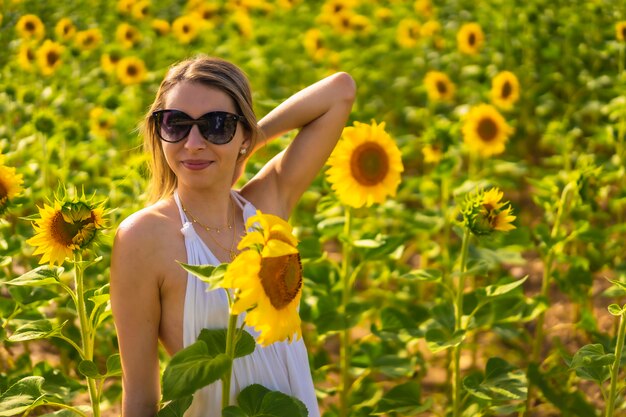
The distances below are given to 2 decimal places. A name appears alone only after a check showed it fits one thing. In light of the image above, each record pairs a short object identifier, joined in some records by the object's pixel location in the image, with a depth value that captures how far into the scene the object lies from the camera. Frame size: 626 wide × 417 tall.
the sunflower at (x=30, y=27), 4.06
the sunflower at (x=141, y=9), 4.82
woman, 1.45
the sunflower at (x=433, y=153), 2.79
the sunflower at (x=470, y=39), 4.43
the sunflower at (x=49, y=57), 3.79
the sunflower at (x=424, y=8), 5.31
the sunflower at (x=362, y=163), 2.28
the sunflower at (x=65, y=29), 4.09
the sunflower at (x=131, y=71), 3.92
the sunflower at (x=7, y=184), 1.80
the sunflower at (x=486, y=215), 1.86
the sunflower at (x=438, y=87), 3.87
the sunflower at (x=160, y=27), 4.70
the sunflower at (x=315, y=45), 4.58
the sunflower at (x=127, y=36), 4.49
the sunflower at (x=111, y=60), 4.17
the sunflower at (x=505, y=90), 3.74
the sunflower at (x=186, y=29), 4.56
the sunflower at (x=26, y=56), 3.76
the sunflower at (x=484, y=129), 3.20
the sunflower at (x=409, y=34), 4.77
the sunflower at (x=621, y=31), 3.82
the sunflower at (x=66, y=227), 1.49
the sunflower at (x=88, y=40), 4.18
